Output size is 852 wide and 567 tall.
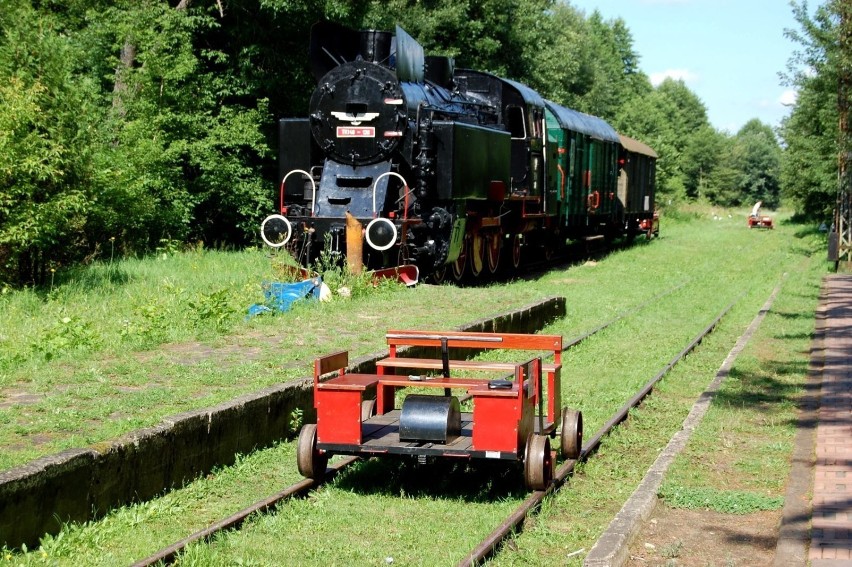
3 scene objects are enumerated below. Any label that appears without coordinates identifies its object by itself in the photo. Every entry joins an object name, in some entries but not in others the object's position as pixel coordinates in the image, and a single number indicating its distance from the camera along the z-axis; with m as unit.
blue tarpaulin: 12.76
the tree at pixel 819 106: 27.22
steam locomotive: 16.08
